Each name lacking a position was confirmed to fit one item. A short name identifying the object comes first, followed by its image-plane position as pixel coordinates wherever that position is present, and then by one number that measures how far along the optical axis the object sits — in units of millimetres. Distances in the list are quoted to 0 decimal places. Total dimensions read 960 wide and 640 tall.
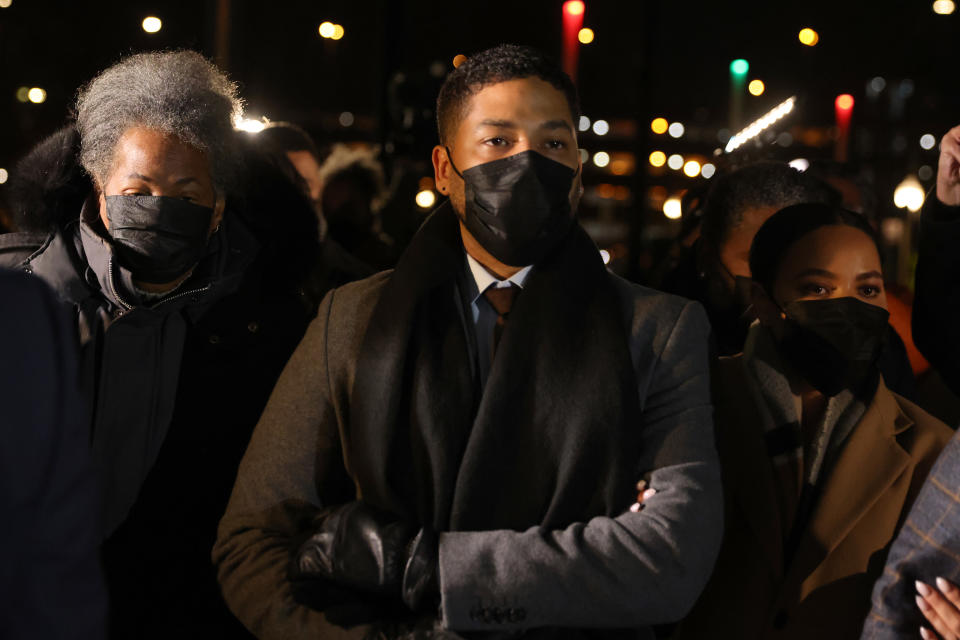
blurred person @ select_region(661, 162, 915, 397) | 3938
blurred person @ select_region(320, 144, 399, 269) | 6367
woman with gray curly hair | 2717
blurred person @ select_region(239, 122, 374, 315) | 3215
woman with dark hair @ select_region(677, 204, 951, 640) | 2713
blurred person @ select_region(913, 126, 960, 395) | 2852
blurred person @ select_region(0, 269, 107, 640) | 1649
